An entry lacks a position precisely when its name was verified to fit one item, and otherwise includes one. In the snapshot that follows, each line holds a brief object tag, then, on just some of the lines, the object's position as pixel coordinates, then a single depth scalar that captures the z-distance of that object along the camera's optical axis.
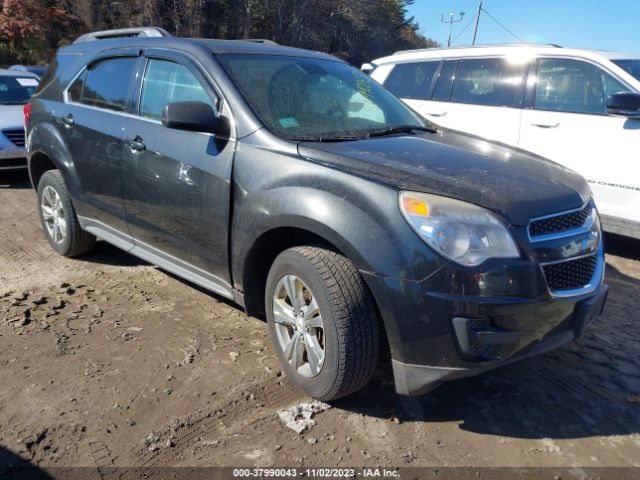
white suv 4.95
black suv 2.30
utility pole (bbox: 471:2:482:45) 36.75
